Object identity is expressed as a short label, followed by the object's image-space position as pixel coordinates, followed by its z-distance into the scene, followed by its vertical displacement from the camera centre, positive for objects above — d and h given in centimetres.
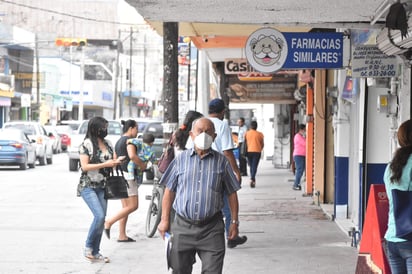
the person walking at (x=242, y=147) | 2622 -108
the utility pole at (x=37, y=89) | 5466 +147
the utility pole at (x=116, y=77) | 7050 +295
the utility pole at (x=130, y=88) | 8188 +228
